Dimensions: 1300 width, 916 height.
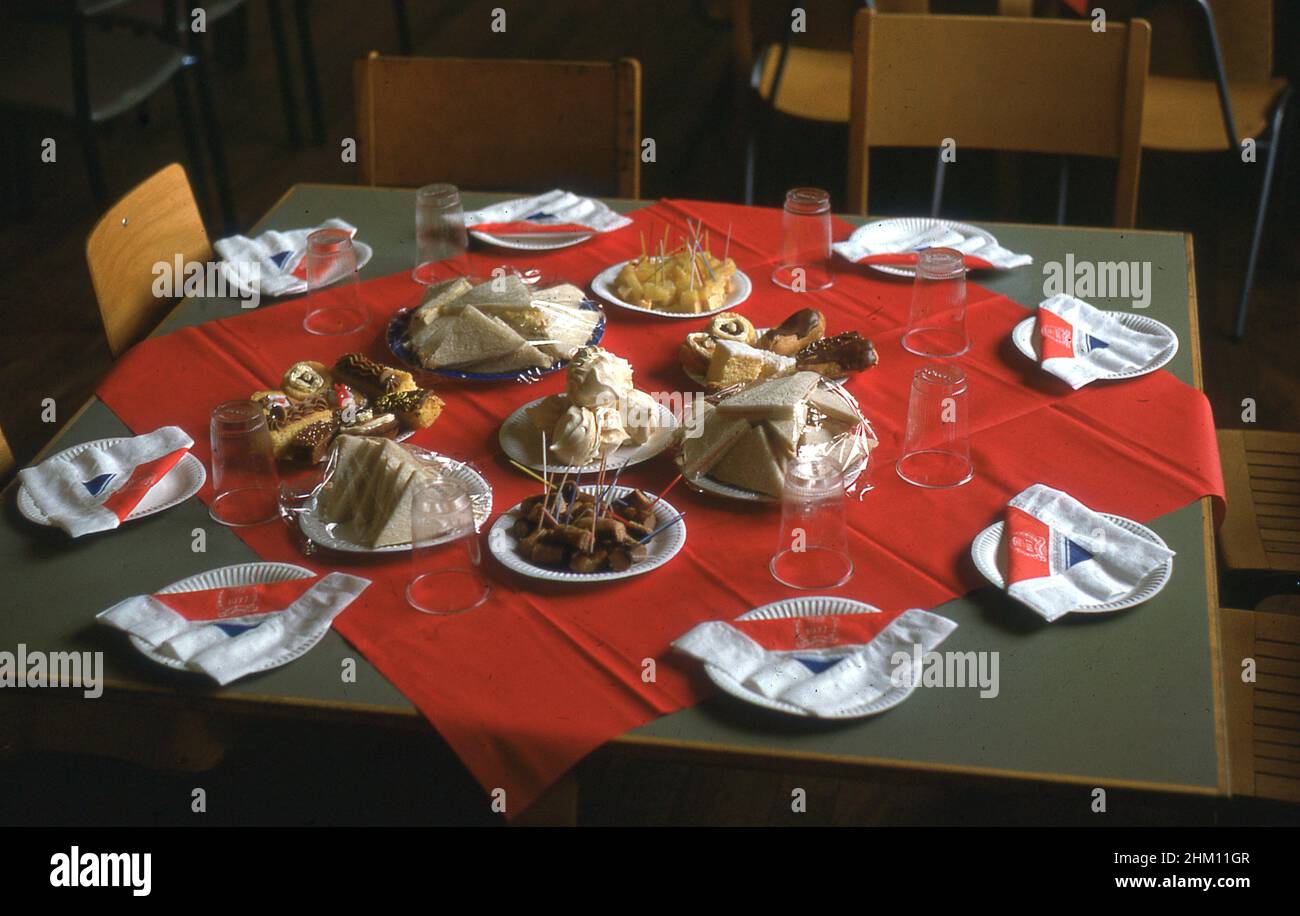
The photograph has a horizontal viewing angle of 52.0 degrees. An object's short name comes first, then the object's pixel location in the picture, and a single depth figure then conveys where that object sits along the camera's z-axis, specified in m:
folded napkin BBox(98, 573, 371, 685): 1.30
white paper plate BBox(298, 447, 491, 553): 1.46
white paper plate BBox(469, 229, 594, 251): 2.21
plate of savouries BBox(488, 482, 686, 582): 1.42
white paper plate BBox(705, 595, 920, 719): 1.23
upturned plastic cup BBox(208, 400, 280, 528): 1.54
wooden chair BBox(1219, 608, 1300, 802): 1.57
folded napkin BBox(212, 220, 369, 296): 2.08
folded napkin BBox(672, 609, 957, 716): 1.25
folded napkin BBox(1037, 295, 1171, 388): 1.78
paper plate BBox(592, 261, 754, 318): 1.99
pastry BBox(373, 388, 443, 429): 1.69
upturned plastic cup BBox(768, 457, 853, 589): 1.42
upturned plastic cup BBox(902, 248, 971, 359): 1.88
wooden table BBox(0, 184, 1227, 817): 1.18
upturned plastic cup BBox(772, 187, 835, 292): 2.06
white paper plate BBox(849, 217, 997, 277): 2.19
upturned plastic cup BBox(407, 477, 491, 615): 1.41
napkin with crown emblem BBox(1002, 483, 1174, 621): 1.36
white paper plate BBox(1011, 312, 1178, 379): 1.79
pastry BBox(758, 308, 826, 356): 1.83
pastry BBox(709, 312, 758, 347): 1.84
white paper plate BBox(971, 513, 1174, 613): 1.35
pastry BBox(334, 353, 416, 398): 1.75
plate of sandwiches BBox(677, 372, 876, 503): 1.52
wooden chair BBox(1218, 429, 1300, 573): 1.91
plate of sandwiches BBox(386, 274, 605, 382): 1.81
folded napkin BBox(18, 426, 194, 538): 1.52
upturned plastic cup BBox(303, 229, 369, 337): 1.98
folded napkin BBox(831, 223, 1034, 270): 2.10
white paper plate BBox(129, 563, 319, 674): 1.42
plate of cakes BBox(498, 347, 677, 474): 1.58
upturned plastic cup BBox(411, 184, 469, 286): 2.10
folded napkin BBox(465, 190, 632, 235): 2.26
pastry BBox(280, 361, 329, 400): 1.76
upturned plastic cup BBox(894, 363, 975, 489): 1.60
